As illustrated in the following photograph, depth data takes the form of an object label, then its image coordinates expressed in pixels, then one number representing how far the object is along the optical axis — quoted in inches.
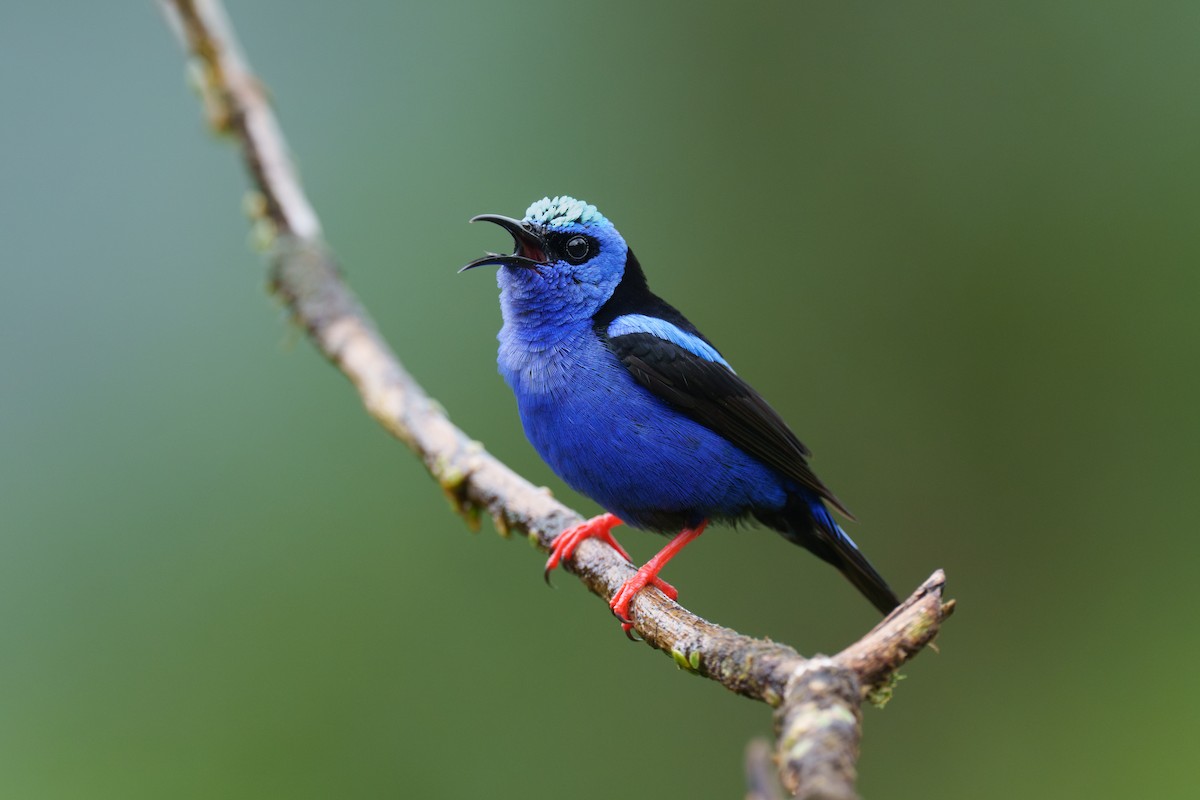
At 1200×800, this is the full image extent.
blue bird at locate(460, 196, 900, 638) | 306.3
